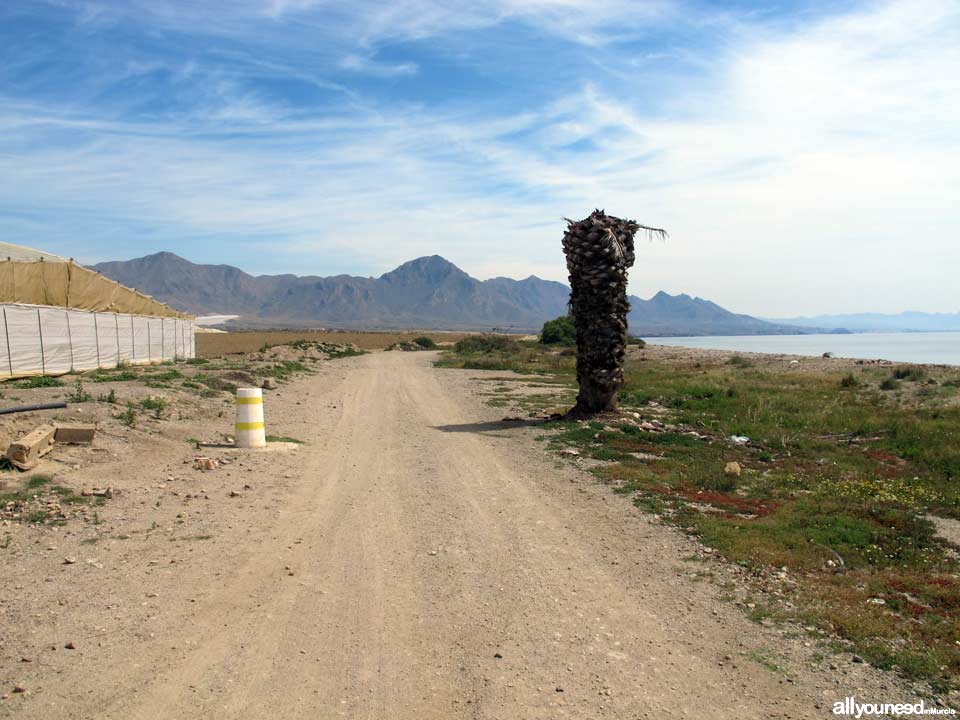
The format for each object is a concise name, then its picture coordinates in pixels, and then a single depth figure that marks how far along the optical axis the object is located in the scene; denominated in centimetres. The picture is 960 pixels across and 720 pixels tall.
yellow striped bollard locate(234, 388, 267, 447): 1233
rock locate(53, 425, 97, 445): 1062
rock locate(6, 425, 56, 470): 909
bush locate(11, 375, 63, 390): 1682
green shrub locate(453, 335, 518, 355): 5662
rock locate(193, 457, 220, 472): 1066
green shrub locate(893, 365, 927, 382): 2245
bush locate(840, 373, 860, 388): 2225
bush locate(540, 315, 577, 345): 6069
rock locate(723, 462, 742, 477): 1088
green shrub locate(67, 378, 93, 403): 1372
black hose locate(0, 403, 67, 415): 963
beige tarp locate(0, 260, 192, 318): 2272
